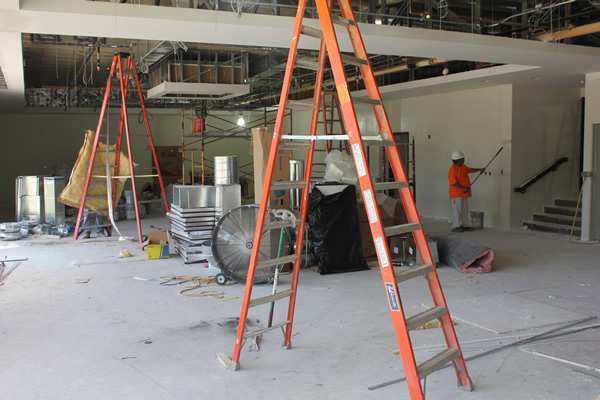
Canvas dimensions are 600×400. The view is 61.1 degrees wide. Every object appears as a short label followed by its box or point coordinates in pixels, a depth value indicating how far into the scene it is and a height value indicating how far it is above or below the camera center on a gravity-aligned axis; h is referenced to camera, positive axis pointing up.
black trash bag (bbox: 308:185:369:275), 5.94 -0.74
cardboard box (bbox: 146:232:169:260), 6.71 -1.08
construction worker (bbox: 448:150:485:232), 9.10 -0.41
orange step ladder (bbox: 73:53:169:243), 7.52 +0.81
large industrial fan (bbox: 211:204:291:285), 5.32 -0.79
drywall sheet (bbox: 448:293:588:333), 4.05 -1.24
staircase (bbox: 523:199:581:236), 8.63 -0.91
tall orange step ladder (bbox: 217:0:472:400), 2.43 -0.18
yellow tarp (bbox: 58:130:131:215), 8.34 -0.18
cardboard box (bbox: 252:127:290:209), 6.39 +0.00
